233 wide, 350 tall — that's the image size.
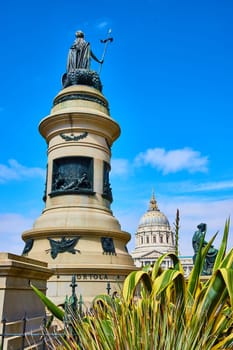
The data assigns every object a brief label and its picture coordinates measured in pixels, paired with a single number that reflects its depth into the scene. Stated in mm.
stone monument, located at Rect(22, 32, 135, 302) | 12125
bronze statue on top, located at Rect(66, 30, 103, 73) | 17500
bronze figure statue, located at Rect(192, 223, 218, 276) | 12370
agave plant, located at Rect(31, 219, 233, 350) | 3023
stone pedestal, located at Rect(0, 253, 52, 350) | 6230
